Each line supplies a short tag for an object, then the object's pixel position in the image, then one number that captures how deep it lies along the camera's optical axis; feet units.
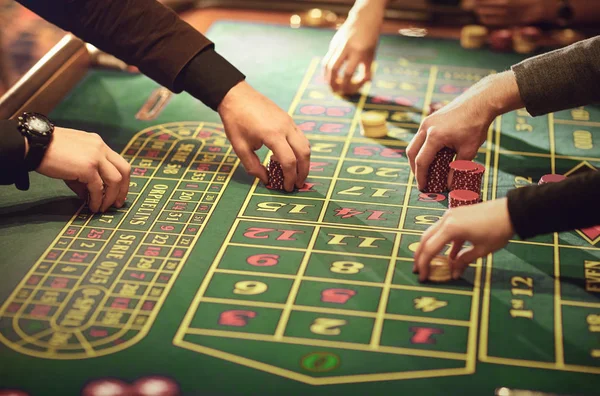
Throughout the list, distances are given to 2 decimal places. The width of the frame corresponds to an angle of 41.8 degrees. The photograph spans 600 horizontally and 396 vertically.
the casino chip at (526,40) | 11.39
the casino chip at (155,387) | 5.22
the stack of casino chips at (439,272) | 6.37
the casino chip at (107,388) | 5.23
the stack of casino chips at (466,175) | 7.56
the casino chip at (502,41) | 11.46
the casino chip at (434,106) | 9.64
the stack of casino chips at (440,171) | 7.66
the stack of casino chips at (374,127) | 9.01
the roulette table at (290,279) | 5.45
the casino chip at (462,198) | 7.27
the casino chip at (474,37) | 11.58
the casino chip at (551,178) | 7.76
